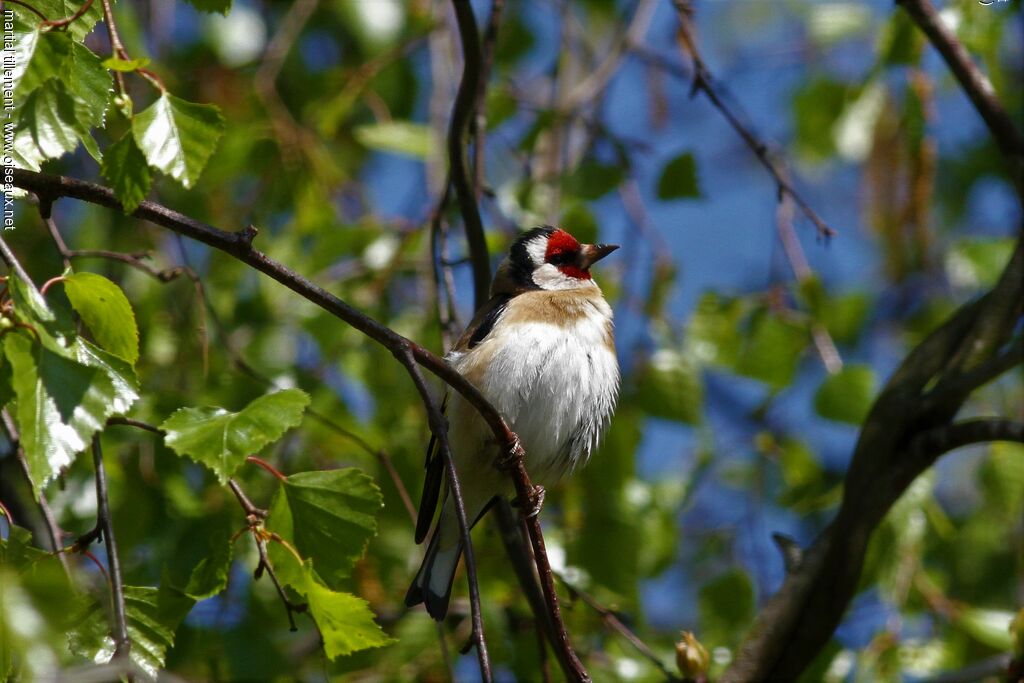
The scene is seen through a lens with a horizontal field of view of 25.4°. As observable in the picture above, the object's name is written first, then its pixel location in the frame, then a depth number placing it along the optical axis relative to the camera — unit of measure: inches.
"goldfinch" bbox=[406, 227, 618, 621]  265.7
